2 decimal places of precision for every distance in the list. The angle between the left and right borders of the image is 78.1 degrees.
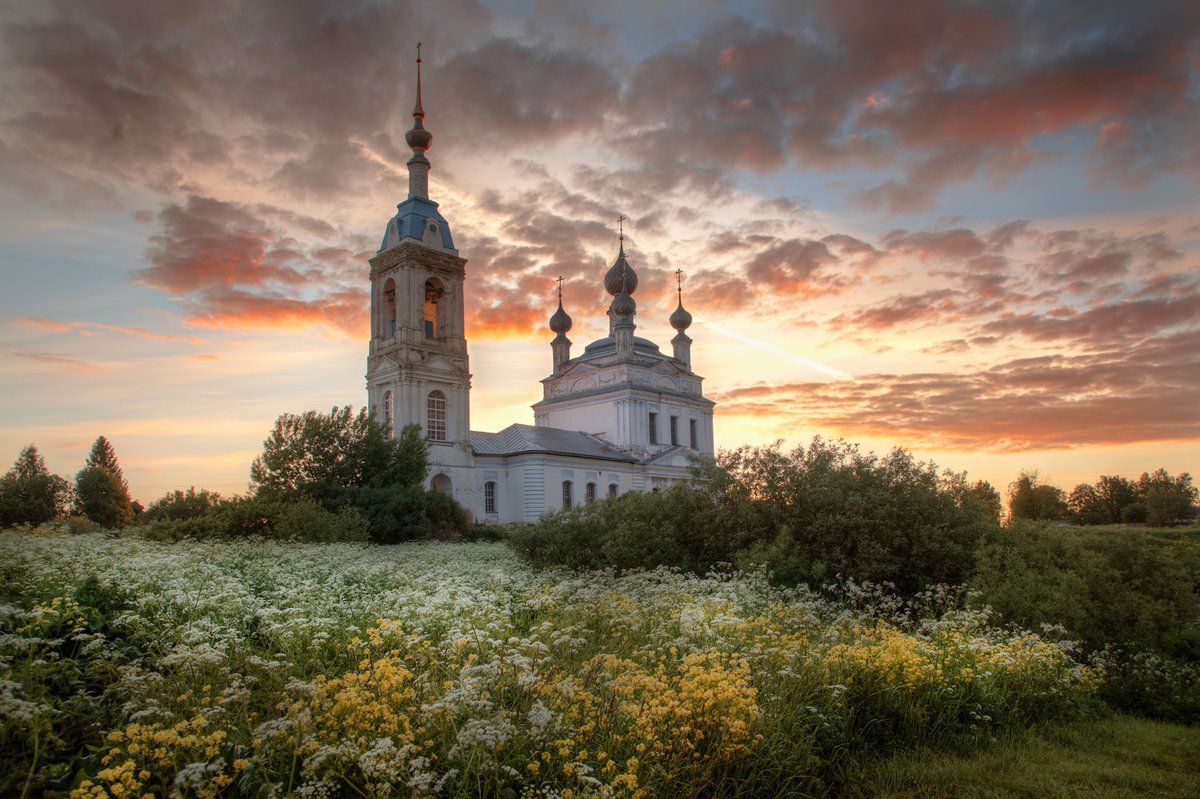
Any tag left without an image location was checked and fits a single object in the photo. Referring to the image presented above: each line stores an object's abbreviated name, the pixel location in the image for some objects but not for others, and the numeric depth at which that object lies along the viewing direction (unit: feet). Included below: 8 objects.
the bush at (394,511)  90.74
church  130.82
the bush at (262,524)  71.46
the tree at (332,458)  97.40
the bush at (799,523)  51.21
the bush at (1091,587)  43.80
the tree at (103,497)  184.96
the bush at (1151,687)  37.93
